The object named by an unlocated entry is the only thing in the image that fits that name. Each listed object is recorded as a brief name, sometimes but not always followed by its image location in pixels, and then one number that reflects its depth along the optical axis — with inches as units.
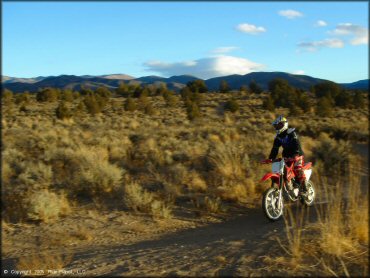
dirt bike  347.9
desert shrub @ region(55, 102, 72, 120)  1273.4
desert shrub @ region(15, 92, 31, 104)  1808.6
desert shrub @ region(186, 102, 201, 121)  1323.8
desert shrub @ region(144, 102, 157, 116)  1480.1
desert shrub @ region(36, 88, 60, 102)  1865.2
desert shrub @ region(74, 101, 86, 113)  1432.6
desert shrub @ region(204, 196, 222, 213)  403.2
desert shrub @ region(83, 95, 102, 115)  1467.3
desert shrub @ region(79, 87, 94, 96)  2176.4
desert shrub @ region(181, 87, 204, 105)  1753.2
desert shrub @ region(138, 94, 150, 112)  1586.9
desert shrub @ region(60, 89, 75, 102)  1845.0
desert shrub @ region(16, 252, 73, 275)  251.3
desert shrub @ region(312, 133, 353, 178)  591.5
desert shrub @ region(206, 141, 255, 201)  442.3
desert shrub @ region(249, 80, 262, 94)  2199.1
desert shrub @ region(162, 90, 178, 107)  1720.0
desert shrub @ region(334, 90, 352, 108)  1644.9
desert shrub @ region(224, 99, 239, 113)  1528.1
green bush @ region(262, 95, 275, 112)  1526.8
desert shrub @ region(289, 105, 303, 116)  1428.4
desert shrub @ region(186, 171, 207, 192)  463.2
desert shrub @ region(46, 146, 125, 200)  452.4
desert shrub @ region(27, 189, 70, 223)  381.7
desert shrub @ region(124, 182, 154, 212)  403.9
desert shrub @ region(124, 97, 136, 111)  1556.3
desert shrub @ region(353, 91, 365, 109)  1644.9
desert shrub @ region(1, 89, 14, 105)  1719.6
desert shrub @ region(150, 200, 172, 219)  384.5
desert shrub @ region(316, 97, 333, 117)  1384.1
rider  357.7
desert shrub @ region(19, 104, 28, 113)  1568.5
